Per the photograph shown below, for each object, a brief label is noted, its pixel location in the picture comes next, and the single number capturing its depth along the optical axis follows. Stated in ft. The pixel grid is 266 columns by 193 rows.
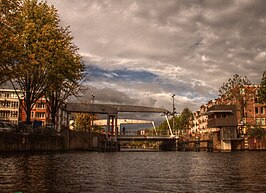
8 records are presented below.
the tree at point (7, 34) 78.89
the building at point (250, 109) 245.26
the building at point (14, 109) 352.08
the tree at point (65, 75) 122.72
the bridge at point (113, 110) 203.51
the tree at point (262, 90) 226.34
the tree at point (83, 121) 276.41
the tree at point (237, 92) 239.91
